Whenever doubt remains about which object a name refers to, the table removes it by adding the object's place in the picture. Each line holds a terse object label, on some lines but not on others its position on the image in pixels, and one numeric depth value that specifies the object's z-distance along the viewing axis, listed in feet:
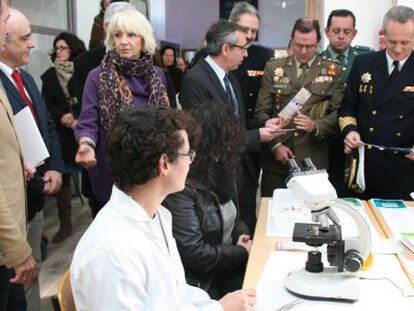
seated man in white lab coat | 3.23
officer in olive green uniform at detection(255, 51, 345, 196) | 8.47
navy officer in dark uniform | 7.20
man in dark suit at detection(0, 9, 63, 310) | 6.30
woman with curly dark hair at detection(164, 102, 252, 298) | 5.24
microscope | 4.03
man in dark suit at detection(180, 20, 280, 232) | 7.62
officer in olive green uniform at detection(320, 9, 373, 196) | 8.92
